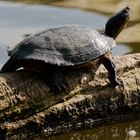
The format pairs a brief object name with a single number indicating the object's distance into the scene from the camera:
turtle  9.78
